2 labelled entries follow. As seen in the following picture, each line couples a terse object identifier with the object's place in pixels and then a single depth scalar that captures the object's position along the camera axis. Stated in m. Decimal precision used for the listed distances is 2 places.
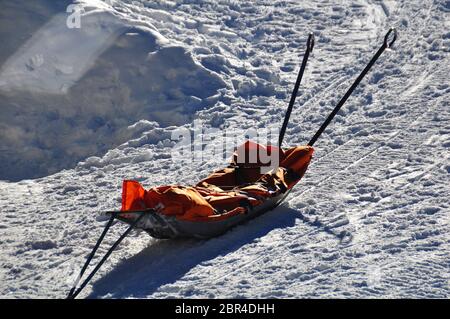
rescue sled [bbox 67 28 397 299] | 14.91
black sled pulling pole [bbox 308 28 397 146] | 18.08
